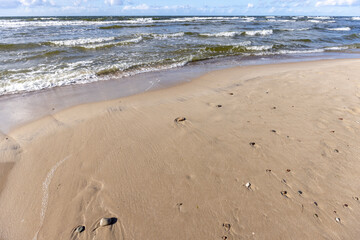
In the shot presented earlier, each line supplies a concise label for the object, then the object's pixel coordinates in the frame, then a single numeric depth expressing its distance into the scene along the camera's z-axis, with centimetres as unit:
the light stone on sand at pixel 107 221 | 247
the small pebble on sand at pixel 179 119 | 464
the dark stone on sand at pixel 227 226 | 241
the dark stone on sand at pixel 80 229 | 241
